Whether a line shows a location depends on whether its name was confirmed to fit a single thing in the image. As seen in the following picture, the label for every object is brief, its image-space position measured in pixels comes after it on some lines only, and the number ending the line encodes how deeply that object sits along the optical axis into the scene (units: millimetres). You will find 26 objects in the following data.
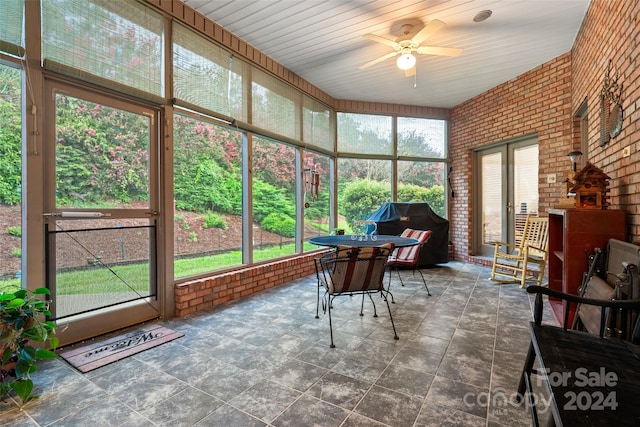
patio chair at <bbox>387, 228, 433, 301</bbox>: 3884
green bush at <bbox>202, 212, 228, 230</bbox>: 3545
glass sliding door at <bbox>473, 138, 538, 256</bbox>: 5082
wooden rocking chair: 4070
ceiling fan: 3200
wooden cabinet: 2342
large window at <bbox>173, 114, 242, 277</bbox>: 3221
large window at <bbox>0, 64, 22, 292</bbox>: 2107
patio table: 3217
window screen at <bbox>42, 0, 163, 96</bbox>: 2289
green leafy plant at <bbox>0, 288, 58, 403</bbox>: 1695
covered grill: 5238
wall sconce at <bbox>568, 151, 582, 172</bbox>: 3218
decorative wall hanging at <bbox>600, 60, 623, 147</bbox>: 2402
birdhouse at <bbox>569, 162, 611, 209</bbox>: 2527
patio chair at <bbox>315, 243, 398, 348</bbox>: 2490
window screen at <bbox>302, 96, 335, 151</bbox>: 5090
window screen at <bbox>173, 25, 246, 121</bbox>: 3102
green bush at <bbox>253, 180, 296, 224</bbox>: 4151
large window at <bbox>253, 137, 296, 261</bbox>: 4168
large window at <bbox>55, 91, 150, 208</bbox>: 2393
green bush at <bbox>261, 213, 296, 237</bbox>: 4393
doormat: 2146
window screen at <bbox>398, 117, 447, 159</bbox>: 6301
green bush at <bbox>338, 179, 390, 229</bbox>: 5953
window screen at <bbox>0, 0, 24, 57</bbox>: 2045
